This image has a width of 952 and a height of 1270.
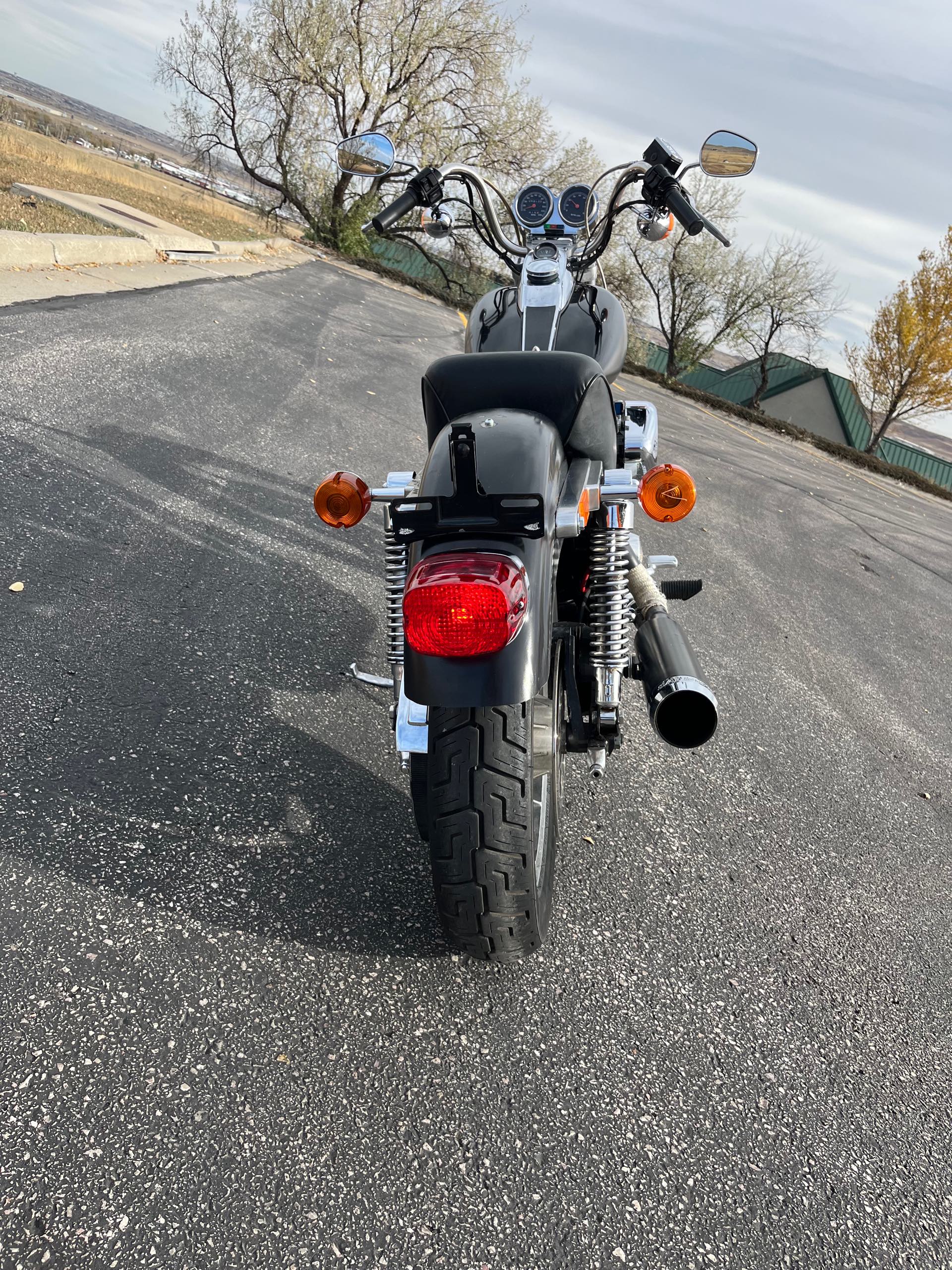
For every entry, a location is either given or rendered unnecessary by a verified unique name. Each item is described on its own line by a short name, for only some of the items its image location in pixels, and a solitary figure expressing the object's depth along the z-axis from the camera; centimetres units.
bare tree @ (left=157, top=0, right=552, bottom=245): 3012
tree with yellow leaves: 3095
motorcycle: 176
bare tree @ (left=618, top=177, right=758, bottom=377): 3634
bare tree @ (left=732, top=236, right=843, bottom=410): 3491
